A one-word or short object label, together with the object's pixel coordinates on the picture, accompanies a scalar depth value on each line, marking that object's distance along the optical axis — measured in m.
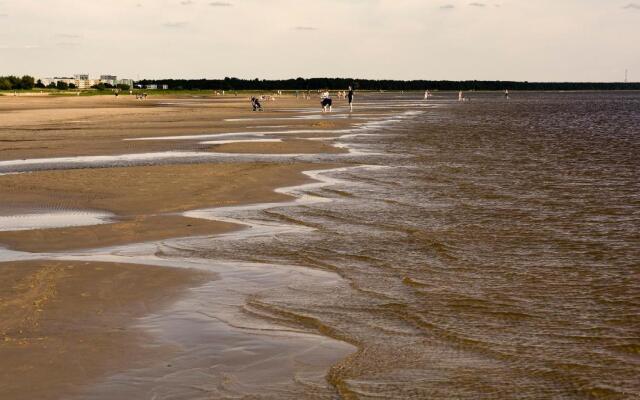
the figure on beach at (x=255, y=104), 72.31
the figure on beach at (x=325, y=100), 68.00
